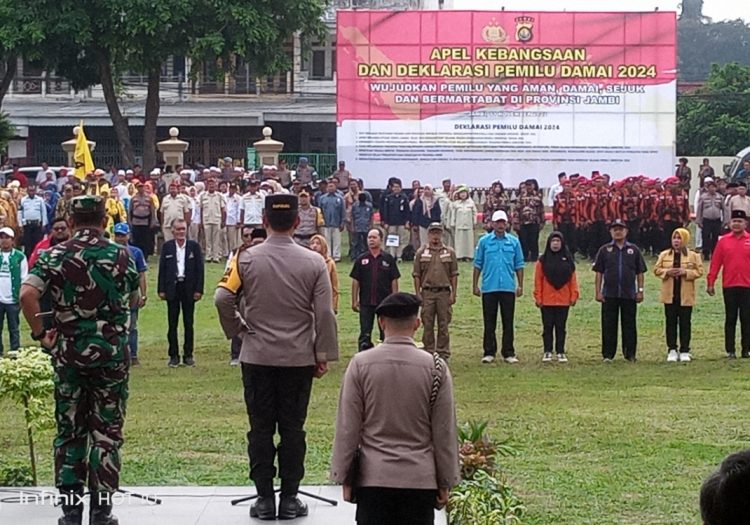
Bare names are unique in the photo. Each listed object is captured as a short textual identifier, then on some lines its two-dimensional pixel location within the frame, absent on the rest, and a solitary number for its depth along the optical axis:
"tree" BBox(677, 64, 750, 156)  60.81
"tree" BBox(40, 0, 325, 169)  41.88
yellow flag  32.06
